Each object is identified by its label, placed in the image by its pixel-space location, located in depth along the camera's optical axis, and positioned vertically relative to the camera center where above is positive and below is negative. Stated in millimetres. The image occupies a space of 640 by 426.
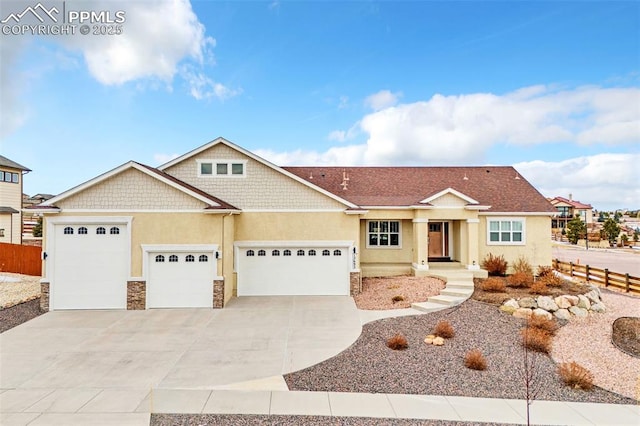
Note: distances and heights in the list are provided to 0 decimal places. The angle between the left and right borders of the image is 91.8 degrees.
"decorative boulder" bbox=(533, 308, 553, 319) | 10070 -3184
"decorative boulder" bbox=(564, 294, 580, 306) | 10812 -2946
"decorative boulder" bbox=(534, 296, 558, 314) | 10586 -3027
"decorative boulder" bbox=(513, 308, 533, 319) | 10219 -3219
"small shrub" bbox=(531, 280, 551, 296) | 12062 -2857
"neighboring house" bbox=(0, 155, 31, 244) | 23031 +1428
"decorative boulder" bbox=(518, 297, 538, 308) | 10719 -3022
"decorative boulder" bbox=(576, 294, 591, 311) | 10805 -3057
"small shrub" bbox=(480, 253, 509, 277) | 15234 -2467
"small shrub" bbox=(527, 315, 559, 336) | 9281 -3301
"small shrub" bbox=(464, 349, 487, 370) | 7043 -3336
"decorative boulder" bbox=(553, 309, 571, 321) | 10289 -3296
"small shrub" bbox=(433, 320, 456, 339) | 8688 -3239
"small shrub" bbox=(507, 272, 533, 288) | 12898 -2705
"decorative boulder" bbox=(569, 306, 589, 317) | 10461 -3246
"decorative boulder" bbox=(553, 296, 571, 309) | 10675 -2998
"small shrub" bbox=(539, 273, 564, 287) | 13039 -2746
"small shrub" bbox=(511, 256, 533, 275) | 14797 -2455
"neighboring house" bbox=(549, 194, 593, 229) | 62312 +1380
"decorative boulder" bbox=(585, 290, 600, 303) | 11370 -3004
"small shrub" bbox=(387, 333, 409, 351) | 7984 -3290
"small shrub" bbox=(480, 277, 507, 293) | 12469 -2830
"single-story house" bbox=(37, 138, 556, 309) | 11664 -478
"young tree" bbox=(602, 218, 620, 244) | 44719 -2103
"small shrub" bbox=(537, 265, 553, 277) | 14109 -2624
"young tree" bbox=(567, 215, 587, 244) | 45094 -2098
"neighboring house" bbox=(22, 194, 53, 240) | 43525 -243
